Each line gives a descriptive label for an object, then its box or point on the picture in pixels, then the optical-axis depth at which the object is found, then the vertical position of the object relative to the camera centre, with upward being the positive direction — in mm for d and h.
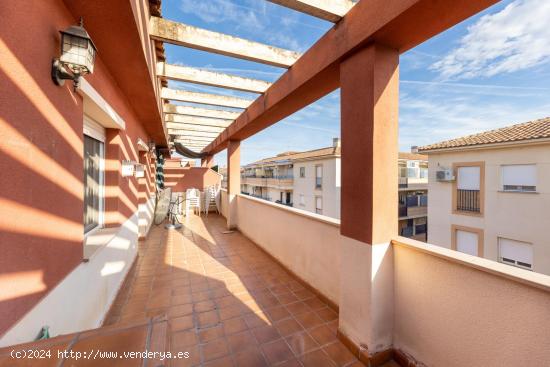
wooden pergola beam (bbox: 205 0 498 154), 1403 +1123
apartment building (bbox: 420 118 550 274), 6023 -504
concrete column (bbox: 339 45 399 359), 1784 -72
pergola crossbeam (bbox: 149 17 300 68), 2201 +1475
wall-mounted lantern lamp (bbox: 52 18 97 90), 1310 +765
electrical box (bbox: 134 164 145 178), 3899 +183
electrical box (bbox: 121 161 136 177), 3116 +176
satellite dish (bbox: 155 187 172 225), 7188 -960
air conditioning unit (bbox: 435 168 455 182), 8062 +140
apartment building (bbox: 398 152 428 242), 16047 -1280
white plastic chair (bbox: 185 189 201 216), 8966 -839
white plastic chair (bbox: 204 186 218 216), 9375 -794
